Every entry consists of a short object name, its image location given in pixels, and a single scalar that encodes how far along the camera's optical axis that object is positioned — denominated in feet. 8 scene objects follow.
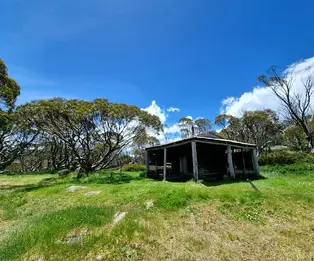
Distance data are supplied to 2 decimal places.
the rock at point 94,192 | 37.30
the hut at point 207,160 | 56.49
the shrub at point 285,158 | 68.64
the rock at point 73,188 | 41.00
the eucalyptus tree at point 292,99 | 82.66
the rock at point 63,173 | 77.57
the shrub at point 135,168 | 98.18
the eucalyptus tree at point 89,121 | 54.85
